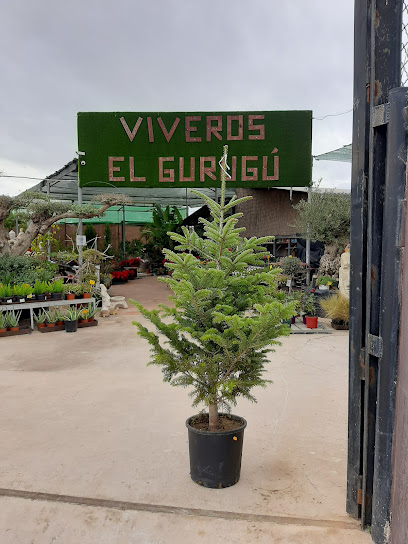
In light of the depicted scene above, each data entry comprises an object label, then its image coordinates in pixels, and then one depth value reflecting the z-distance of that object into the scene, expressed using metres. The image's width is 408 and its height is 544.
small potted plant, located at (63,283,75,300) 10.20
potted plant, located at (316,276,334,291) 10.98
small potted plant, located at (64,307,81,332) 9.47
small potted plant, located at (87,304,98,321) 10.15
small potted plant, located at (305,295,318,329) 9.52
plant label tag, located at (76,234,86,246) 11.99
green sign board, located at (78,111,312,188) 12.77
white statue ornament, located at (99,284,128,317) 11.21
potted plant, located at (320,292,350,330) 9.52
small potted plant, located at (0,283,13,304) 9.35
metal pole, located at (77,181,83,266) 12.01
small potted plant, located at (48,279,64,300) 10.11
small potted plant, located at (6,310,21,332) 9.10
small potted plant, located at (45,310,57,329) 9.62
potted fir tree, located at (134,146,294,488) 3.47
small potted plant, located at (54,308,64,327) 9.73
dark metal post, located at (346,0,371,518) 3.02
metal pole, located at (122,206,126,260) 22.12
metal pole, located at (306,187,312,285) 12.11
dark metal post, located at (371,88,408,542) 2.69
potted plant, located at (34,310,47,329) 9.59
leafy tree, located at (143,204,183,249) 18.74
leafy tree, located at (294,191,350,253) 11.31
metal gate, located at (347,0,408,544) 2.75
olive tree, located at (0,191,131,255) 11.21
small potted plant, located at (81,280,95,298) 10.74
